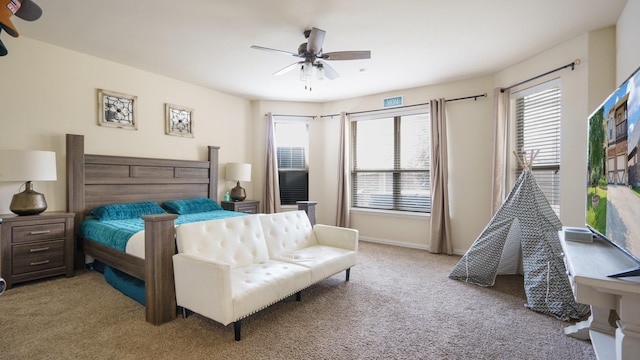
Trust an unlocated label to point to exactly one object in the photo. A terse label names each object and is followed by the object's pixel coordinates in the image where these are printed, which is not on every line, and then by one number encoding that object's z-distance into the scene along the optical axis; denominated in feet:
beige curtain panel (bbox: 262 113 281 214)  18.12
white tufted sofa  6.69
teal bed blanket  9.33
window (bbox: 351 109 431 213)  16.37
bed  7.45
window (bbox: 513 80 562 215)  11.48
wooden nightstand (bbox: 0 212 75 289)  9.62
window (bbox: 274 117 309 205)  19.25
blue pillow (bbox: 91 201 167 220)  11.64
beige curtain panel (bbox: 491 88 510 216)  13.04
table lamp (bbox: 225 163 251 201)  16.66
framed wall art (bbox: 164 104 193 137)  14.88
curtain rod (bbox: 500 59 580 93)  10.16
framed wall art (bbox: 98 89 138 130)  12.58
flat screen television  4.54
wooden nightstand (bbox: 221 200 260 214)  16.31
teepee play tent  8.48
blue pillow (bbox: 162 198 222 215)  13.91
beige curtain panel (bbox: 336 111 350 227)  18.02
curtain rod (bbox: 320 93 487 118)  14.14
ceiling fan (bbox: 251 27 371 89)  9.25
